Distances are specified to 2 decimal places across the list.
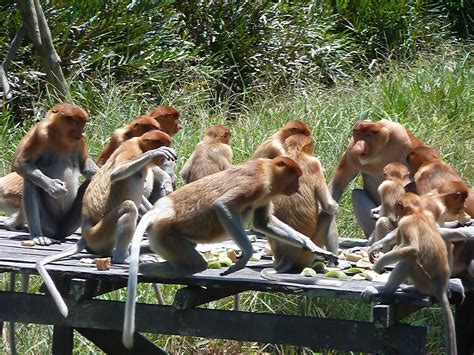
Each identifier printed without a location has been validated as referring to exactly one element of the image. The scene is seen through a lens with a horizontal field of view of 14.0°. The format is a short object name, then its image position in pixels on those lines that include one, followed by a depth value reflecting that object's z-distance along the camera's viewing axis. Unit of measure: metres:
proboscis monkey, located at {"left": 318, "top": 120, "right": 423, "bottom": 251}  13.27
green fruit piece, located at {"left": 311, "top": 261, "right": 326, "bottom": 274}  10.69
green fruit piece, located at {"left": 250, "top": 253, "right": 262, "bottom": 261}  11.43
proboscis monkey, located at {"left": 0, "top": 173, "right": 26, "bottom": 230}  13.32
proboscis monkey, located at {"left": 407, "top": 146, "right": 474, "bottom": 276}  10.81
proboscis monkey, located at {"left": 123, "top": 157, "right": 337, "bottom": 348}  9.82
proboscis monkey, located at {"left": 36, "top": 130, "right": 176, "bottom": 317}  10.87
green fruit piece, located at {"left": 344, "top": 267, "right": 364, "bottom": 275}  10.71
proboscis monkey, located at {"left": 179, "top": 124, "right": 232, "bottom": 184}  14.12
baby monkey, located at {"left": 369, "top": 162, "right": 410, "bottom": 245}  11.75
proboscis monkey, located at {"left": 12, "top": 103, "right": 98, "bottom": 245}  12.46
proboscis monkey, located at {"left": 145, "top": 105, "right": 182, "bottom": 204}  13.57
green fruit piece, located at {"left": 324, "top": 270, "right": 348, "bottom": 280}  10.45
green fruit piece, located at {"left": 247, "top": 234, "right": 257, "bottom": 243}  13.03
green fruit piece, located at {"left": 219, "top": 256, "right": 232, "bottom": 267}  11.03
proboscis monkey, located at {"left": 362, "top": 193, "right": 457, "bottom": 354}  9.47
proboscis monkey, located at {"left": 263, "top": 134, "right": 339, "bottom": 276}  10.59
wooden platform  9.63
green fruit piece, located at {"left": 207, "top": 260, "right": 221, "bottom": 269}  10.78
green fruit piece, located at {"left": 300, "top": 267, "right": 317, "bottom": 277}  10.35
